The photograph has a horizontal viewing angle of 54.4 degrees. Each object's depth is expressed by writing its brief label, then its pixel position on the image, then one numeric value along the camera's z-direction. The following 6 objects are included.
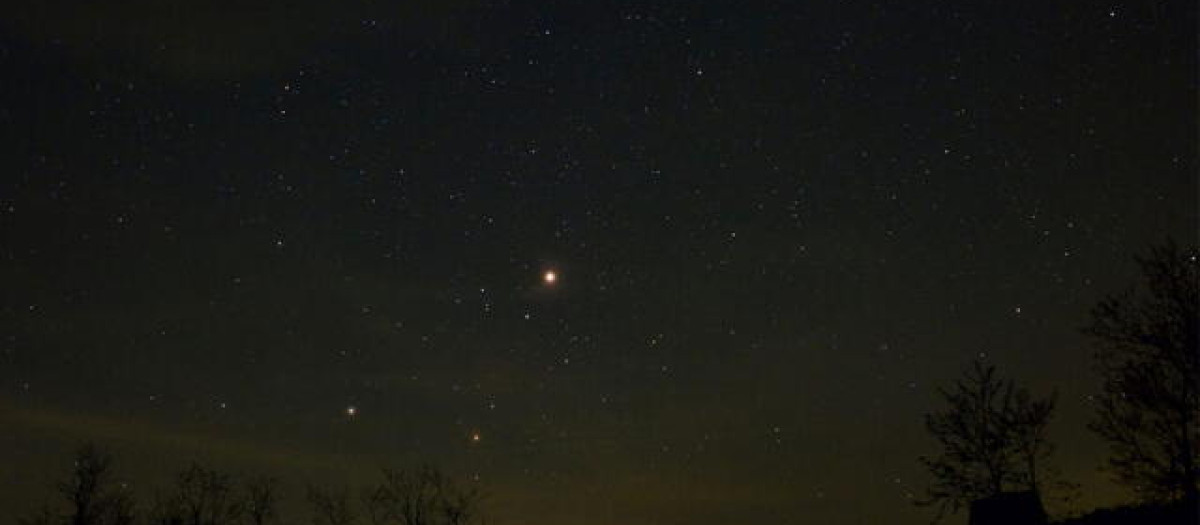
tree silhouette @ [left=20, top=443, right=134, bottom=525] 53.62
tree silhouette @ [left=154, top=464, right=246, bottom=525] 60.41
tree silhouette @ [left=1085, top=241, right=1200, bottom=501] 30.83
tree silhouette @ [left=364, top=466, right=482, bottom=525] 65.19
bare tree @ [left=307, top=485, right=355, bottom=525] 66.50
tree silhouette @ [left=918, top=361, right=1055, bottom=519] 41.69
